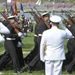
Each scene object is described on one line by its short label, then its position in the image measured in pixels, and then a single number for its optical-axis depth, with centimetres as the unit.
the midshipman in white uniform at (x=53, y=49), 843
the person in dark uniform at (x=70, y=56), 1177
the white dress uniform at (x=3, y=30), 938
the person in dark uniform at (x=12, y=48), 1142
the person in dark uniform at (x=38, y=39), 1137
